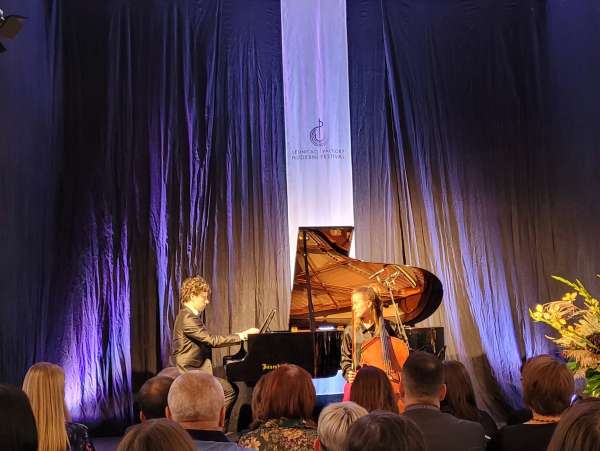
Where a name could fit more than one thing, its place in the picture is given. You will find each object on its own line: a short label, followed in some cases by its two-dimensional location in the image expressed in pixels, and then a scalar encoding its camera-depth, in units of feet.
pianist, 20.04
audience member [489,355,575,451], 8.89
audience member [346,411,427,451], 5.14
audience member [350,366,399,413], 9.46
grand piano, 19.07
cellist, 17.39
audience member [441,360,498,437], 11.20
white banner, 26.04
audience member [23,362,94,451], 9.29
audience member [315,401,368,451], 7.18
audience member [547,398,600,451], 4.52
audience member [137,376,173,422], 10.50
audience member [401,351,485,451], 8.33
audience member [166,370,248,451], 8.26
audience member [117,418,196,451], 5.03
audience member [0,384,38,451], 5.30
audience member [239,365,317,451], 8.55
